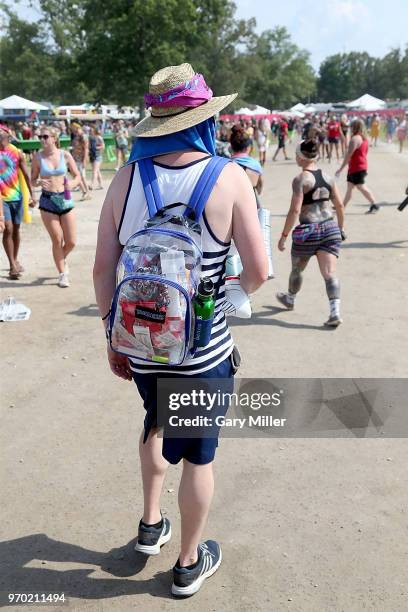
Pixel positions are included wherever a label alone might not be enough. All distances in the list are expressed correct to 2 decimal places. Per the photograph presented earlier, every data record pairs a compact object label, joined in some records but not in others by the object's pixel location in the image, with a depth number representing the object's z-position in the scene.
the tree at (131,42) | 38.97
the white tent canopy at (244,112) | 56.06
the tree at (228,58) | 74.94
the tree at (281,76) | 102.81
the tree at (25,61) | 73.62
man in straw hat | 2.22
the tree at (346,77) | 138.38
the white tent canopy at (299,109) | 69.04
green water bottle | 2.18
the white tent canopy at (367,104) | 61.06
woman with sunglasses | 7.27
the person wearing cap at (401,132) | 28.48
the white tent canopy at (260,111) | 59.78
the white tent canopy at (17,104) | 35.38
